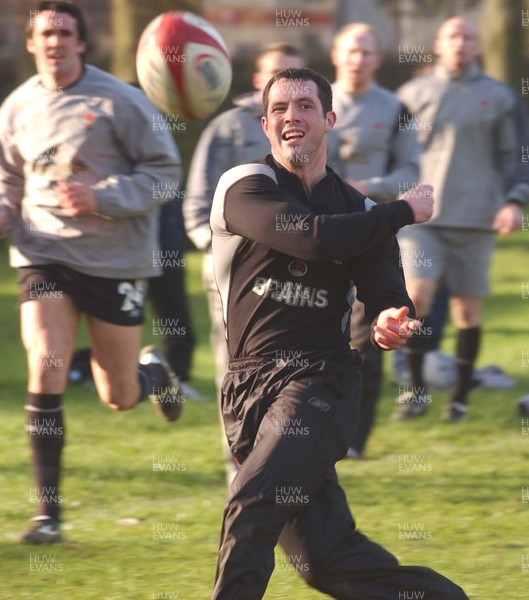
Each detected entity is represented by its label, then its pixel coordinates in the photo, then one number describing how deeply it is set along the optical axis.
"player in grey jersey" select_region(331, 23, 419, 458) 16.77
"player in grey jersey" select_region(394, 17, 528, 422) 18.55
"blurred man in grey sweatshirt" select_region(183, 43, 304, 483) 15.21
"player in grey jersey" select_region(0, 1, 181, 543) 13.23
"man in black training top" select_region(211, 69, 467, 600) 9.02
